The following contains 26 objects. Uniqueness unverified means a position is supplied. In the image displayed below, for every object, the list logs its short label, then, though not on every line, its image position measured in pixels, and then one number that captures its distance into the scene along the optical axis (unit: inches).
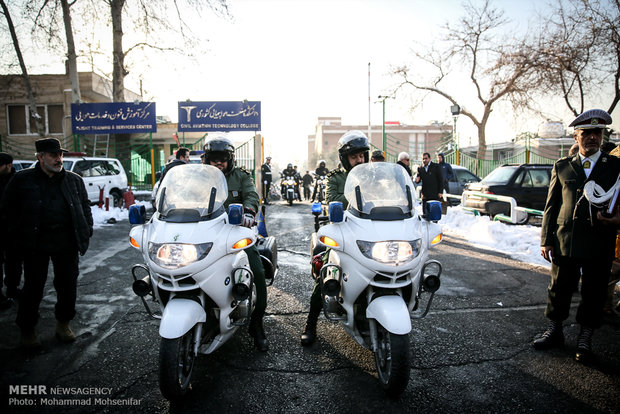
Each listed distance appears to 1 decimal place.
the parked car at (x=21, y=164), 475.5
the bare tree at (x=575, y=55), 690.8
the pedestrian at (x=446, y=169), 445.9
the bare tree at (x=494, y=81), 888.9
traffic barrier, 299.2
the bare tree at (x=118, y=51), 738.7
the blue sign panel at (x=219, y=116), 691.4
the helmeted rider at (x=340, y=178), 138.3
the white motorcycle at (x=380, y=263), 102.2
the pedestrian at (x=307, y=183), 861.2
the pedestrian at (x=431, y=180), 376.8
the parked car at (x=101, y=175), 505.7
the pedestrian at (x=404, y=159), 378.6
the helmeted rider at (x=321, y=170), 682.8
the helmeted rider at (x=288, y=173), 733.9
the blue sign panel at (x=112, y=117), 711.1
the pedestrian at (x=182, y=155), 299.1
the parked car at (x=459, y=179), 584.7
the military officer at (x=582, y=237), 127.3
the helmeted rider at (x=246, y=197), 134.0
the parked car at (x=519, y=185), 397.1
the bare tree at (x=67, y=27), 730.2
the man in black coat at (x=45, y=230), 139.6
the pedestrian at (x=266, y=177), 671.3
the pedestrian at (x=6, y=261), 176.6
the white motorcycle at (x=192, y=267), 99.9
